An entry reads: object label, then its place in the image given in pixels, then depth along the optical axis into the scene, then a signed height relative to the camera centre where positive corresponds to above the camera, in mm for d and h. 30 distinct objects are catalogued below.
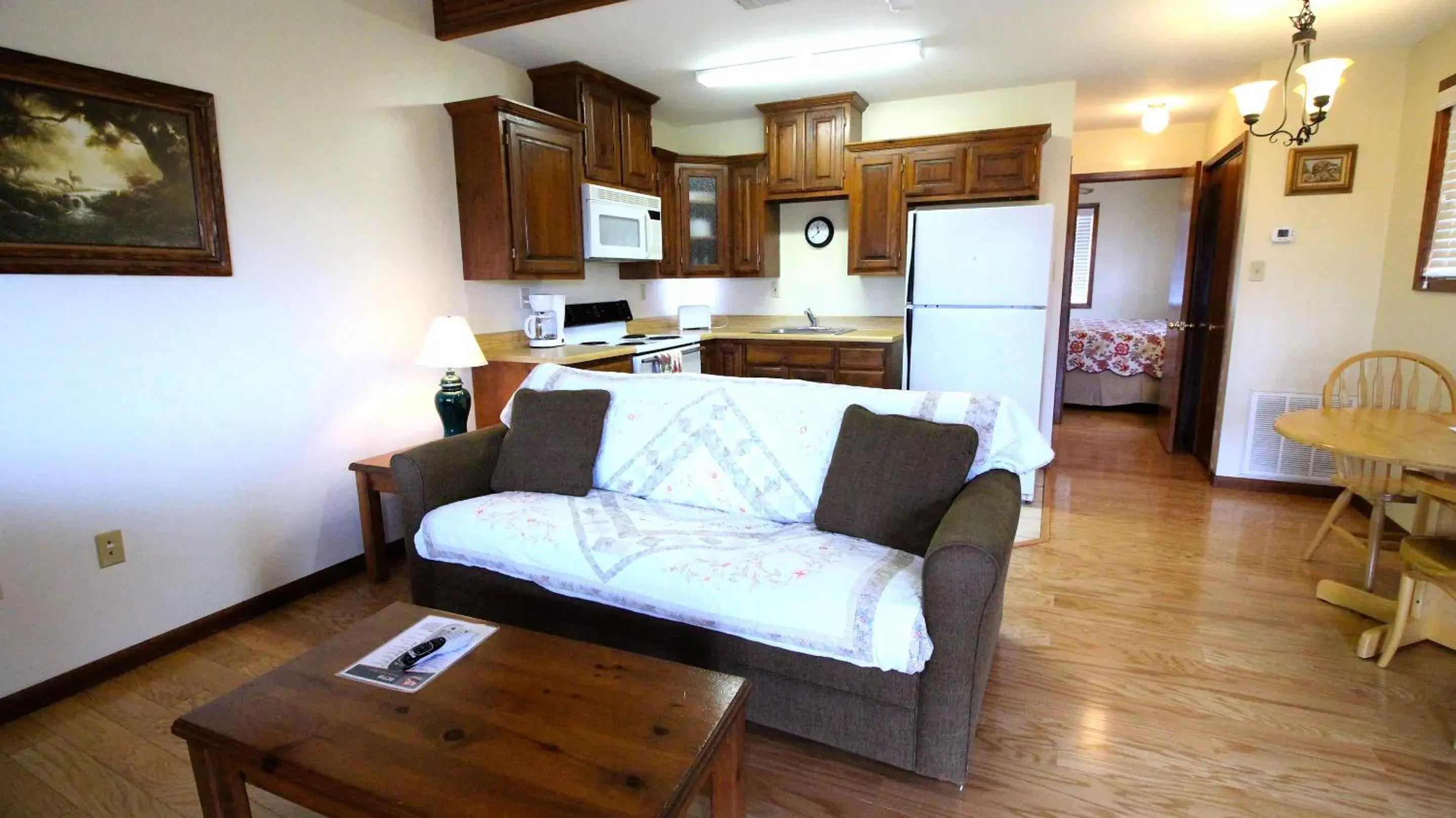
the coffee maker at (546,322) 3791 -139
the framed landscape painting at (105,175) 1932 +367
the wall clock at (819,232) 4977 +449
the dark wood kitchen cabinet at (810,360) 4371 -421
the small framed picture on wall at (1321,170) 3590 +639
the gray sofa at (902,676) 1527 -911
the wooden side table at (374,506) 2785 -848
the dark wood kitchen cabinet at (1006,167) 4121 +757
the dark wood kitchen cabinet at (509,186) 3264 +529
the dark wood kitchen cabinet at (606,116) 3771 +1023
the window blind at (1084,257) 7941 +424
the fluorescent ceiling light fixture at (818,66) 3568 +1235
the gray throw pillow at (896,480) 1918 -519
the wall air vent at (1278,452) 3824 -873
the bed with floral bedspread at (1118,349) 6289 -492
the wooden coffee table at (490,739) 1089 -762
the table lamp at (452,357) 2887 -254
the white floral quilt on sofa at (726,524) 1649 -685
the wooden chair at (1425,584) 1987 -870
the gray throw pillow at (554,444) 2445 -526
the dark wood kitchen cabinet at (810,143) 4480 +996
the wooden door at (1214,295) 4164 -2
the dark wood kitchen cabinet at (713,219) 4789 +526
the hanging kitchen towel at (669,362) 3977 -384
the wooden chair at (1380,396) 2537 -453
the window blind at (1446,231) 2979 +273
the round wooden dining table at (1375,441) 1998 -453
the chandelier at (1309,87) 2477 +784
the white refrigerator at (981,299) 3799 -24
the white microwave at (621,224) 3859 +417
